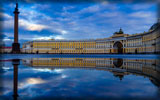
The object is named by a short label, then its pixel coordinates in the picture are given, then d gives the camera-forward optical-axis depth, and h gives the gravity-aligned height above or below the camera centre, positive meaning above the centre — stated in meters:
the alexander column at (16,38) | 75.75 +5.92
